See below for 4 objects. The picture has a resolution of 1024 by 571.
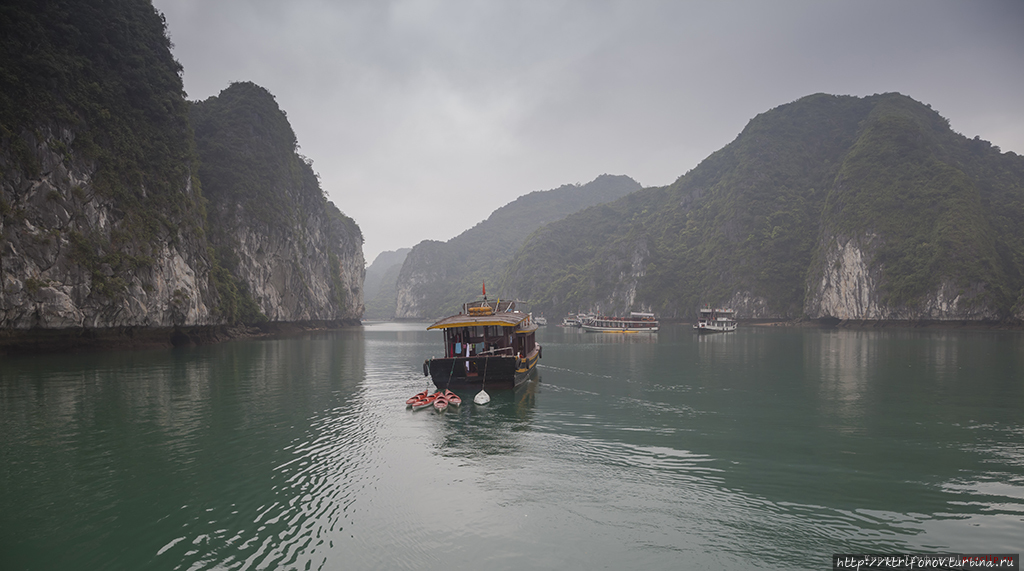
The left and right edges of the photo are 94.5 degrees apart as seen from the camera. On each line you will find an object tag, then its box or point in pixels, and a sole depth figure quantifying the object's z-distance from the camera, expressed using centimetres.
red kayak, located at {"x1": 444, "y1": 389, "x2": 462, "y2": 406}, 1995
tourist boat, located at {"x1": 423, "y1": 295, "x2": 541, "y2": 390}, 2316
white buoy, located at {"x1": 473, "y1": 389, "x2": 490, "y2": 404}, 2077
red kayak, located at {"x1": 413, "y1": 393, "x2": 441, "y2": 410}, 1964
